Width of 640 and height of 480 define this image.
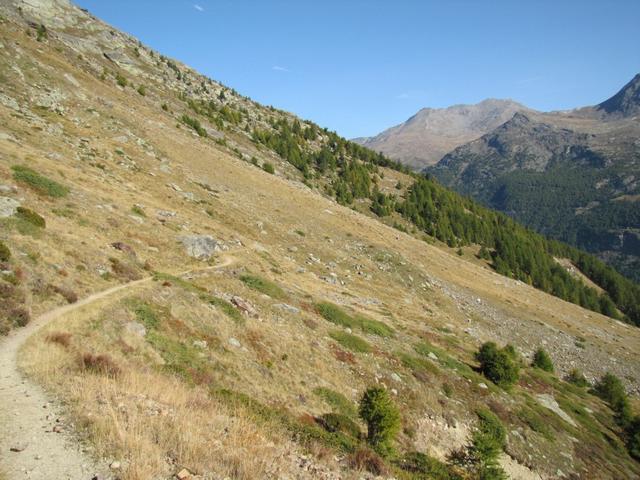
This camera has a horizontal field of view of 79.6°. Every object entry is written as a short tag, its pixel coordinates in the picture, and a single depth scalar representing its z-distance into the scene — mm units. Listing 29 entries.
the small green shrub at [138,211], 37750
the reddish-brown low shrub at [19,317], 16688
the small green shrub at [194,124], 92062
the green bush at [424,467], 14159
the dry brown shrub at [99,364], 13646
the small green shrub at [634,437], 34125
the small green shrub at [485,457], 16266
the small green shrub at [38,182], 31125
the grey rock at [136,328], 19609
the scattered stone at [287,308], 30750
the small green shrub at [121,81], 88738
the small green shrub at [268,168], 96781
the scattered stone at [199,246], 35594
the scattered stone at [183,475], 8220
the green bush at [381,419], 18047
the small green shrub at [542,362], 49000
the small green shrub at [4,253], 19750
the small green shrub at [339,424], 18828
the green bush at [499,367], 34469
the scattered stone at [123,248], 29359
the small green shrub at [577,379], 49906
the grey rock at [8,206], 24508
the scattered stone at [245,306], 27950
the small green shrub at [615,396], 38562
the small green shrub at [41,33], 79700
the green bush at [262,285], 32562
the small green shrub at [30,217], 24859
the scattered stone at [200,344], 21411
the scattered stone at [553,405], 34719
